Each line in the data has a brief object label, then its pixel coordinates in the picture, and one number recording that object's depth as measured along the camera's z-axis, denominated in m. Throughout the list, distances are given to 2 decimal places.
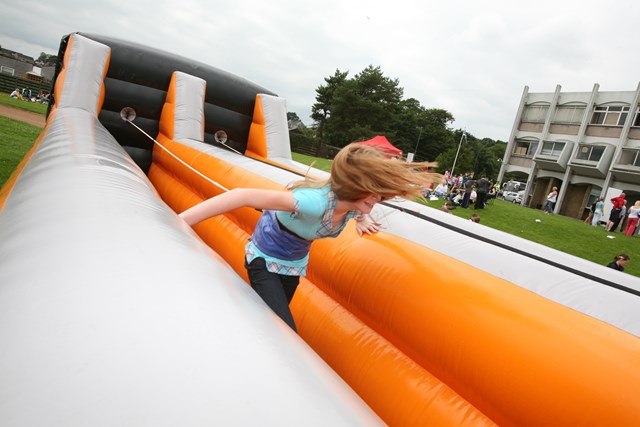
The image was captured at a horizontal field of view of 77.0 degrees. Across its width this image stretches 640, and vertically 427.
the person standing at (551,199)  15.64
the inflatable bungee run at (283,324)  0.56
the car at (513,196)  30.72
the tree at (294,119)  79.19
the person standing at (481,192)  11.85
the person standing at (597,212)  14.41
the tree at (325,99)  47.28
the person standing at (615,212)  12.07
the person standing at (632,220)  11.34
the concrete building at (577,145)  23.91
